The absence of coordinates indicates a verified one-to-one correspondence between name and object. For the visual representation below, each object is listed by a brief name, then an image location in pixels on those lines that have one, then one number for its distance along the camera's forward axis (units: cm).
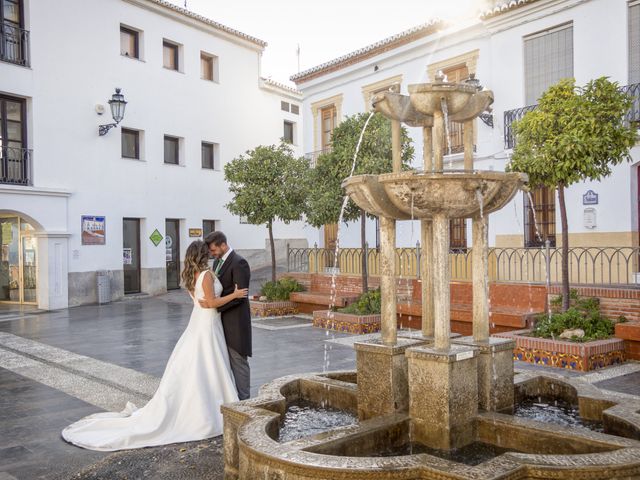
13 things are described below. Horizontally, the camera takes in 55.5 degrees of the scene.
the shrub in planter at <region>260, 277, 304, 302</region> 1472
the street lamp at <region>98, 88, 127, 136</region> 1767
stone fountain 328
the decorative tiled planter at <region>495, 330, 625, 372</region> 766
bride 509
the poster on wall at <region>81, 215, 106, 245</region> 1803
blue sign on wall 1287
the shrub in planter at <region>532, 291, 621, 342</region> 845
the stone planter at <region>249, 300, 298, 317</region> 1401
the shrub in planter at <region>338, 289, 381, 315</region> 1196
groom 557
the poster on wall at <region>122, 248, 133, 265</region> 1945
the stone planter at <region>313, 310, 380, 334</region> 1143
